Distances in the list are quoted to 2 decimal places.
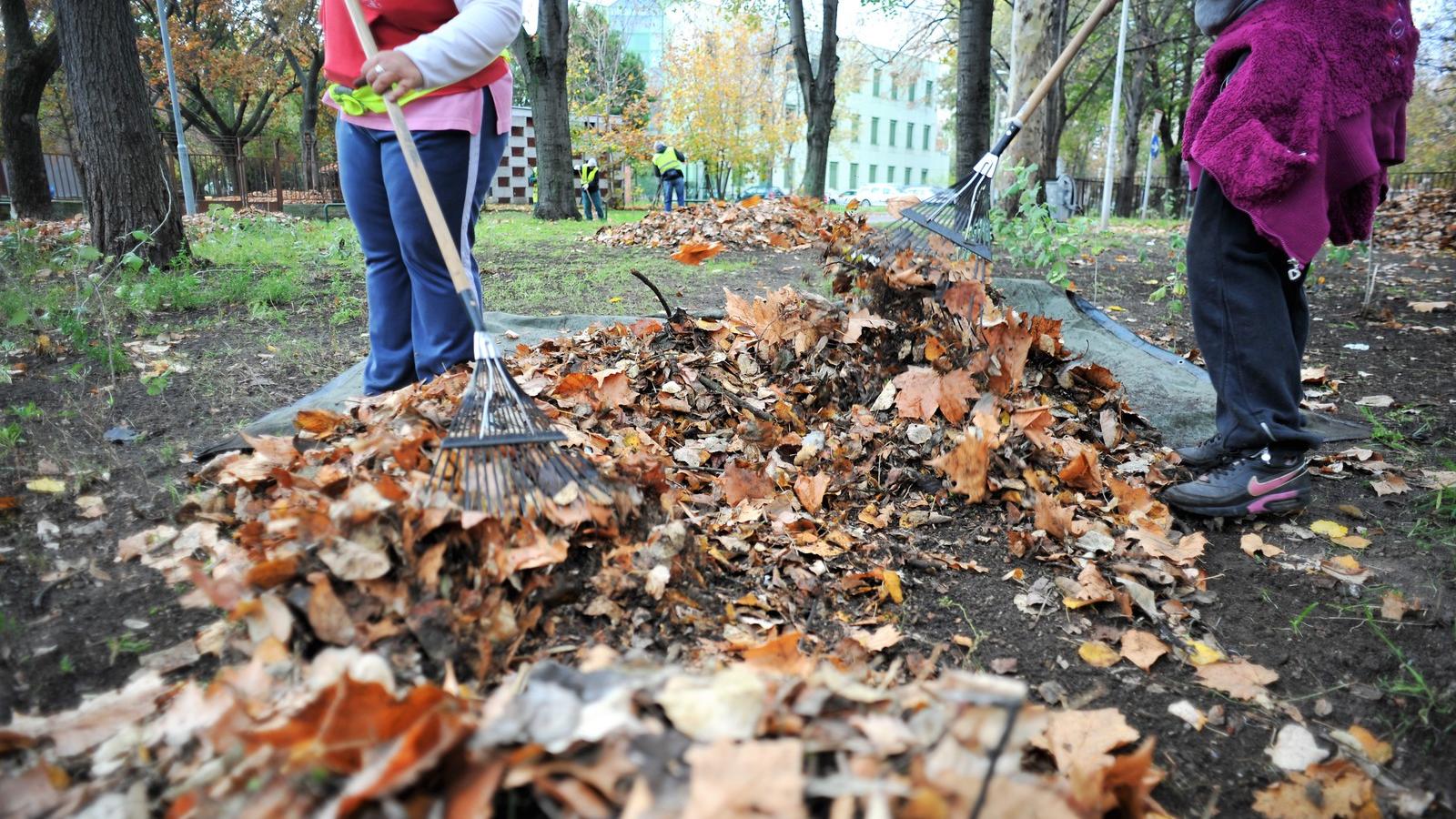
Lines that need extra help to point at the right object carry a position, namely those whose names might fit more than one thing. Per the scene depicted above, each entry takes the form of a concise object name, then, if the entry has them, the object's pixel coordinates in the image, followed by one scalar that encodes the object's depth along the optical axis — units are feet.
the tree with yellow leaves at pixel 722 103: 97.45
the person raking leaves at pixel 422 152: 6.88
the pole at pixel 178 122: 32.42
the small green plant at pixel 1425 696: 4.59
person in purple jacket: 6.29
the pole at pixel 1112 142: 41.95
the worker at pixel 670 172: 48.37
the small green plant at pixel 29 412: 7.88
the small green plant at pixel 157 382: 8.89
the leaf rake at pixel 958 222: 9.48
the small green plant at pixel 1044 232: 13.57
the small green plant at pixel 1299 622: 5.60
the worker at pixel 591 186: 50.16
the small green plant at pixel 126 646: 4.52
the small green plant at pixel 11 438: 7.23
